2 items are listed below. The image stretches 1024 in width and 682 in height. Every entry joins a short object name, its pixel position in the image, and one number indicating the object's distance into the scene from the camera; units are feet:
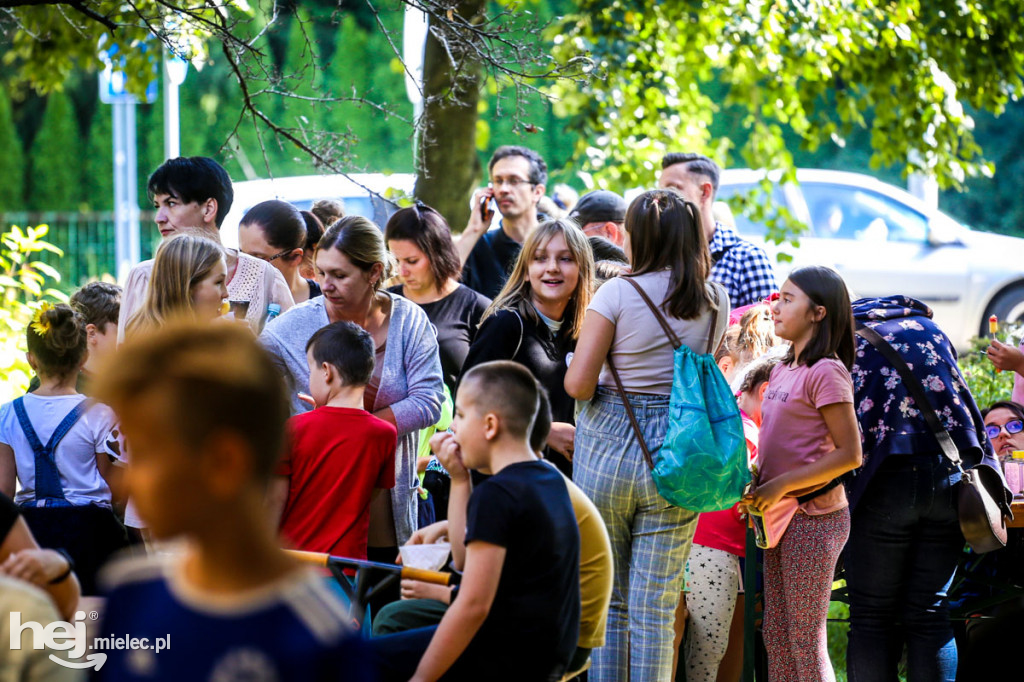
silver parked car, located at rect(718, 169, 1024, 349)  75.46
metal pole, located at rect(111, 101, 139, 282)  74.43
